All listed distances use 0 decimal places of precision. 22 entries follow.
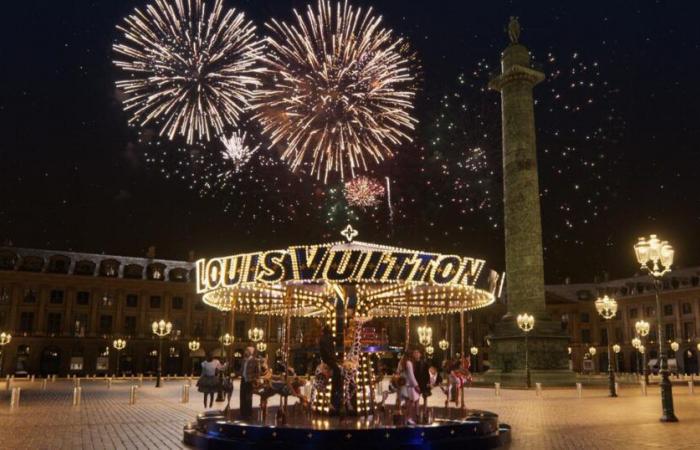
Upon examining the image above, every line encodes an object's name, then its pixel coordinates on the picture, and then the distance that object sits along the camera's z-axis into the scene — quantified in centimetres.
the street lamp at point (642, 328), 4756
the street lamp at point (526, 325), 3416
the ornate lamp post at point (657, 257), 1830
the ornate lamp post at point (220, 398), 2515
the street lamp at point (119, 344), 5878
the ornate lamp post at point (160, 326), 3916
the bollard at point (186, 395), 2573
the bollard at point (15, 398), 2160
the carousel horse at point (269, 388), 1611
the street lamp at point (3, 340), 4903
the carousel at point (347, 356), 1274
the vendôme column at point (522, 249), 3691
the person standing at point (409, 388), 1516
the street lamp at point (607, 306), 3822
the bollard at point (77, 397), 2411
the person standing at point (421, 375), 1609
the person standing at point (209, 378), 2067
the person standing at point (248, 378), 1628
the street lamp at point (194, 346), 6394
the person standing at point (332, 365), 1611
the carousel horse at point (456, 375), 1983
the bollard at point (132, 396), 2462
